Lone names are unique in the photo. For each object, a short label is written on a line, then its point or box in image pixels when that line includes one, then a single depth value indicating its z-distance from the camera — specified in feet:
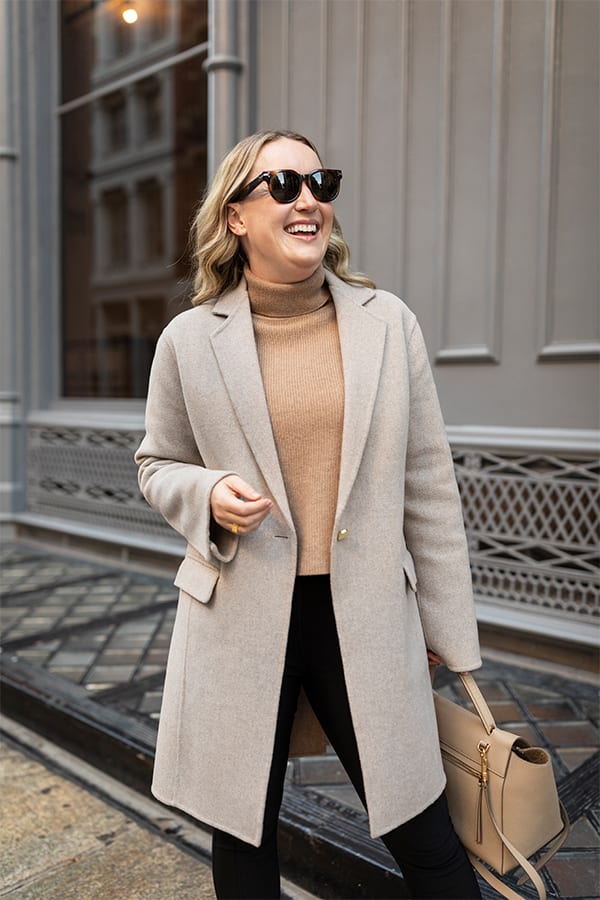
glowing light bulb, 21.94
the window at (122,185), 20.89
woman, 5.23
